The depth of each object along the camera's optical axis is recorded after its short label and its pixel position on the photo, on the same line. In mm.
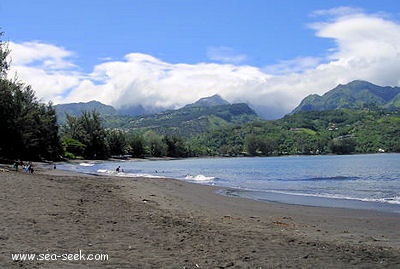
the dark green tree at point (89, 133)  148625
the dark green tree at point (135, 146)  193062
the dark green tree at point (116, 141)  171625
